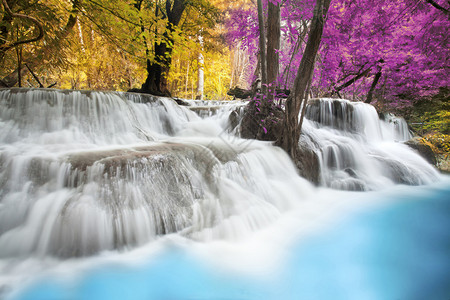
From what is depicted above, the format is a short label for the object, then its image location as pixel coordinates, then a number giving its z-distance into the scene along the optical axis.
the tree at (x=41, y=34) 3.16
